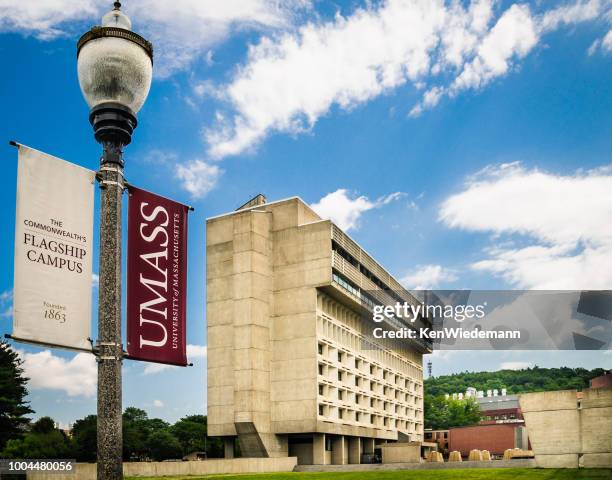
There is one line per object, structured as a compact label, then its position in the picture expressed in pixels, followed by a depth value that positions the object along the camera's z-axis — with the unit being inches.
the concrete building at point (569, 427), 1435.8
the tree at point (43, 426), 3795.8
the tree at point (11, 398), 2792.8
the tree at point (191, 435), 4744.1
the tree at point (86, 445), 3464.6
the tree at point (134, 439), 3964.1
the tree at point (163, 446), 4311.0
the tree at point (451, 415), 6939.0
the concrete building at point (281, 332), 2876.5
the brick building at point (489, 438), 4288.9
